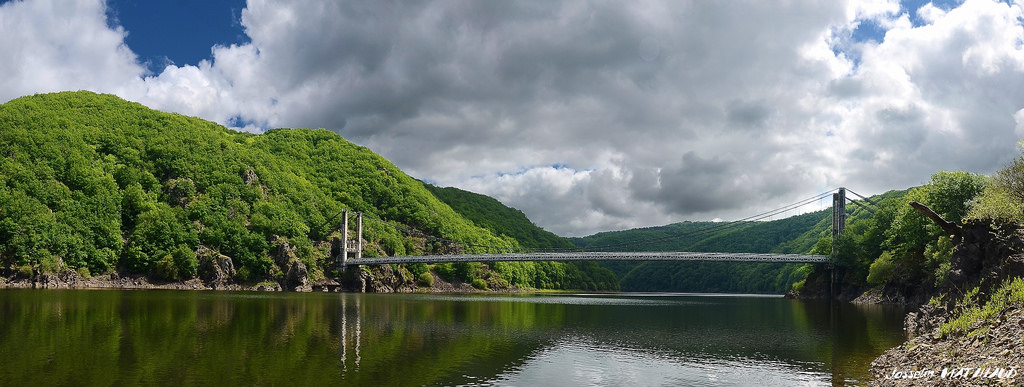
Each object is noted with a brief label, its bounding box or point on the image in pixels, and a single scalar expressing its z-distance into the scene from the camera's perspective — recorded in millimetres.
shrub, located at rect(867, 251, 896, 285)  84812
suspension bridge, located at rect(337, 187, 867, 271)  109125
